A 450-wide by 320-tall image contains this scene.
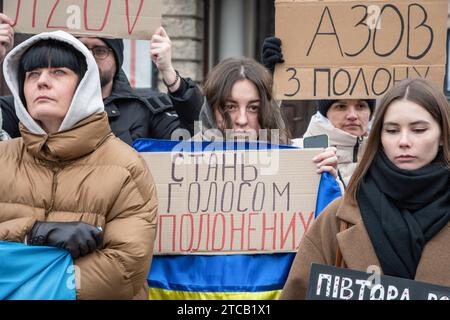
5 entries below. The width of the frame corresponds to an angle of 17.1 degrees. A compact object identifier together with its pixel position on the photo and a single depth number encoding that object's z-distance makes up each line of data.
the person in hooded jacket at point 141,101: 6.61
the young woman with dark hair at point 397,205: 4.80
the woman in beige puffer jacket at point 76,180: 4.99
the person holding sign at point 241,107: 6.54
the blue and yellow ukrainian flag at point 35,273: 4.98
